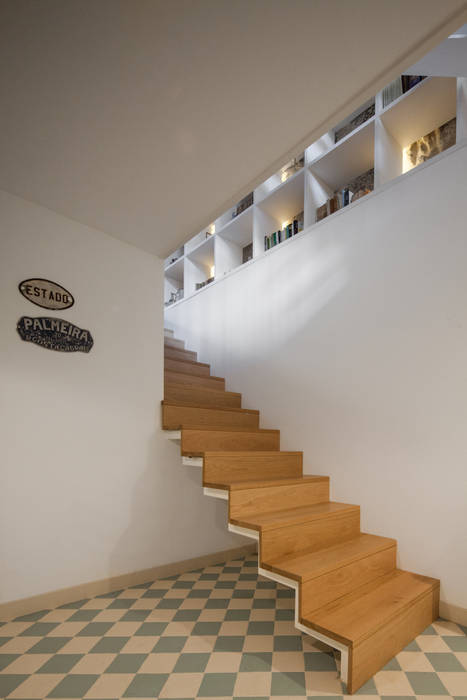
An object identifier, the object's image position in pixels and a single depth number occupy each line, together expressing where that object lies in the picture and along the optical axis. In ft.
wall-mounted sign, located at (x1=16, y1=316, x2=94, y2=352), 7.53
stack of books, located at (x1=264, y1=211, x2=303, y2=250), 11.62
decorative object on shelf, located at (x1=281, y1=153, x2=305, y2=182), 12.42
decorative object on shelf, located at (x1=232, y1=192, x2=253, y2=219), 14.60
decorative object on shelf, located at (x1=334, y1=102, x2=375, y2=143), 10.90
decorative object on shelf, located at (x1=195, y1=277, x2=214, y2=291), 15.41
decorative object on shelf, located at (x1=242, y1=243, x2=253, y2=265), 15.31
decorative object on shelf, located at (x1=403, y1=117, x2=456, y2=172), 8.89
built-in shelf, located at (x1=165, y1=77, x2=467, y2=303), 8.67
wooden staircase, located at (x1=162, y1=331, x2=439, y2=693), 5.59
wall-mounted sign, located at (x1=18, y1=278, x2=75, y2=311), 7.60
